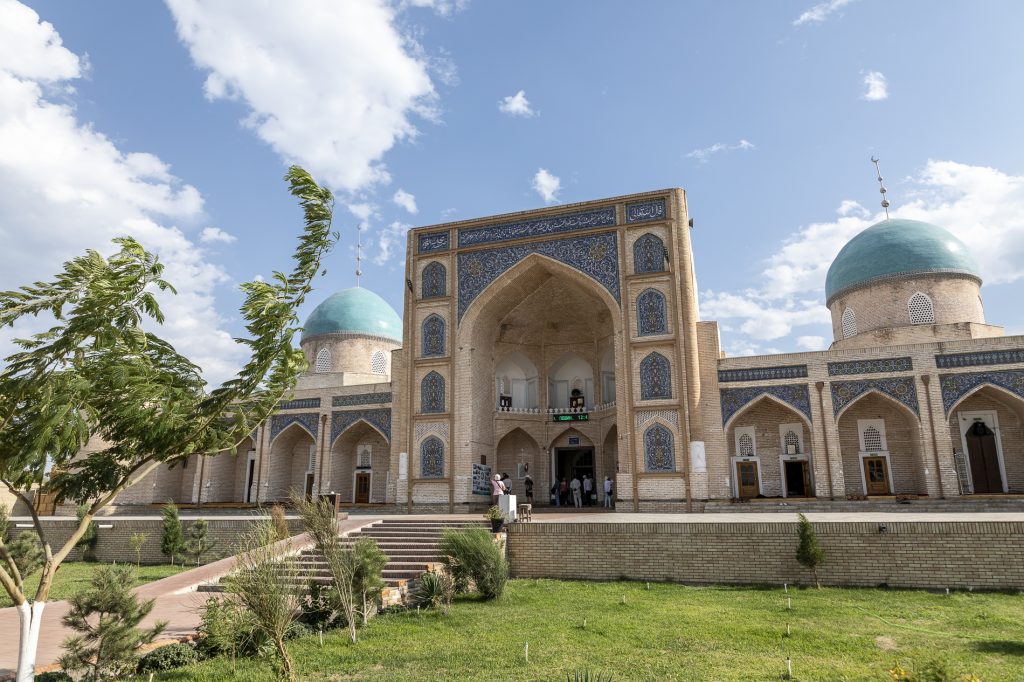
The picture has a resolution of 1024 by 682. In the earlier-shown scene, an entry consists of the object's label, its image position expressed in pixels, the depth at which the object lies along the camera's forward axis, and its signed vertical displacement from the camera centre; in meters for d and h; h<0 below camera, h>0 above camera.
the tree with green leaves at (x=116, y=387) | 4.84 +0.82
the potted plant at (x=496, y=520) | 11.44 -0.34
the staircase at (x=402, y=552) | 9.10 -0.77
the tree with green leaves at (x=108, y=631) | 5.48 -0.98
